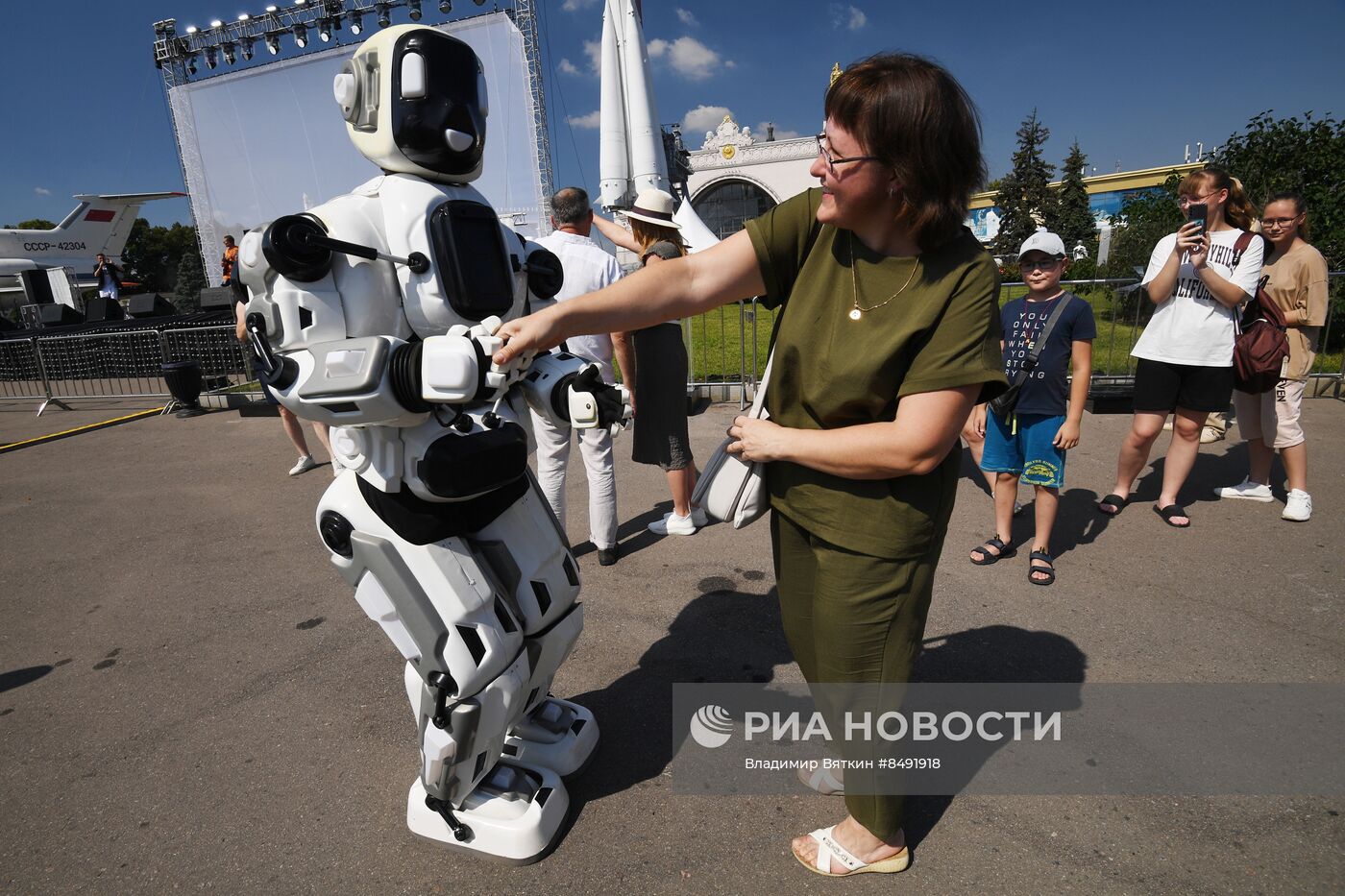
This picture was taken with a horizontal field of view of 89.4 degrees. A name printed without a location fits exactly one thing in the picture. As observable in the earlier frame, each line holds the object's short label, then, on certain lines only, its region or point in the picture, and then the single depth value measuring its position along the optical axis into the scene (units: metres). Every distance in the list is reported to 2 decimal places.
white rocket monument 21.33
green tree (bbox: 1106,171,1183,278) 15.48
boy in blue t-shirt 3.50
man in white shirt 3.79
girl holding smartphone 3.87
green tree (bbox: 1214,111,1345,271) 8.87
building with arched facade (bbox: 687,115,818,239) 49.38
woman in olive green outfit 1.45
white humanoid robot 1.61
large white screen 23.66
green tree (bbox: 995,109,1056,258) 34.56
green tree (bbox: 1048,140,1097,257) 35.78
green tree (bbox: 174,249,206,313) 38.72
